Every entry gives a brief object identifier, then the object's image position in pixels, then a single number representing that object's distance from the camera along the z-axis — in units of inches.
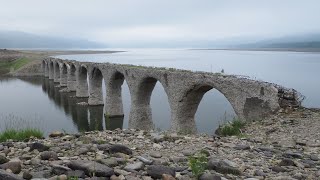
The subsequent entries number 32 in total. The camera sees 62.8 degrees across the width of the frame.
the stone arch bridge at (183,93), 517.3
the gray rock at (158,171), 173.2
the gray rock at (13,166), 167.4
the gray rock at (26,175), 158.8
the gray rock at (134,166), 181.6
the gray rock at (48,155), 192.3
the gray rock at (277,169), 197.6
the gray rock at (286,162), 212.1
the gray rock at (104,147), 219.8
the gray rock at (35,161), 182.3
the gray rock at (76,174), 163.2
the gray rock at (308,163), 213.5
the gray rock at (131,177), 166.0
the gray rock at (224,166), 187.7
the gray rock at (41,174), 162.8
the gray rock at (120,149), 214.6
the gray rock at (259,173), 187.9
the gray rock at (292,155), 236.7
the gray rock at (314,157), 233.4
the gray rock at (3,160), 180.5
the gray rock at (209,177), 170.4
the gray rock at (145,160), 193.6
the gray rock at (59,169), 167.8
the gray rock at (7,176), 149.3
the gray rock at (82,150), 207.8
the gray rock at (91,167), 168.4
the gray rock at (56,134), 280.5
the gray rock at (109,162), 185.0
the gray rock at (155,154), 213.4
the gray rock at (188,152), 224.9
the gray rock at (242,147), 252.3
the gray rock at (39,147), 214.4
